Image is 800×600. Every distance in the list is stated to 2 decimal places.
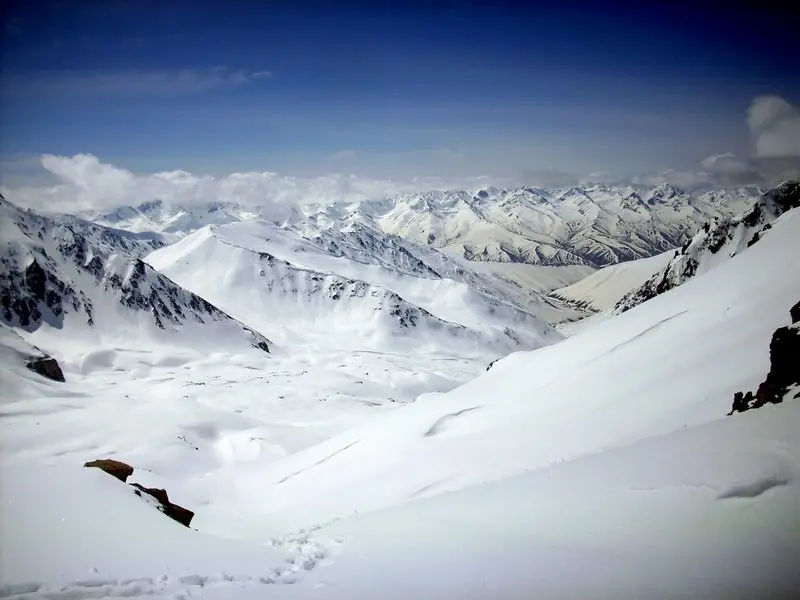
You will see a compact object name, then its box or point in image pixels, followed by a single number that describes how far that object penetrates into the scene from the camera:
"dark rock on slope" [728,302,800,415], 12.87
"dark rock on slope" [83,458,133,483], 16.78
